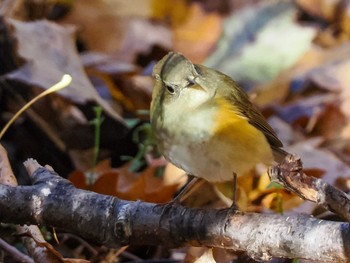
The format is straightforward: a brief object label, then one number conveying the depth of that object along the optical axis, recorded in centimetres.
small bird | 519
